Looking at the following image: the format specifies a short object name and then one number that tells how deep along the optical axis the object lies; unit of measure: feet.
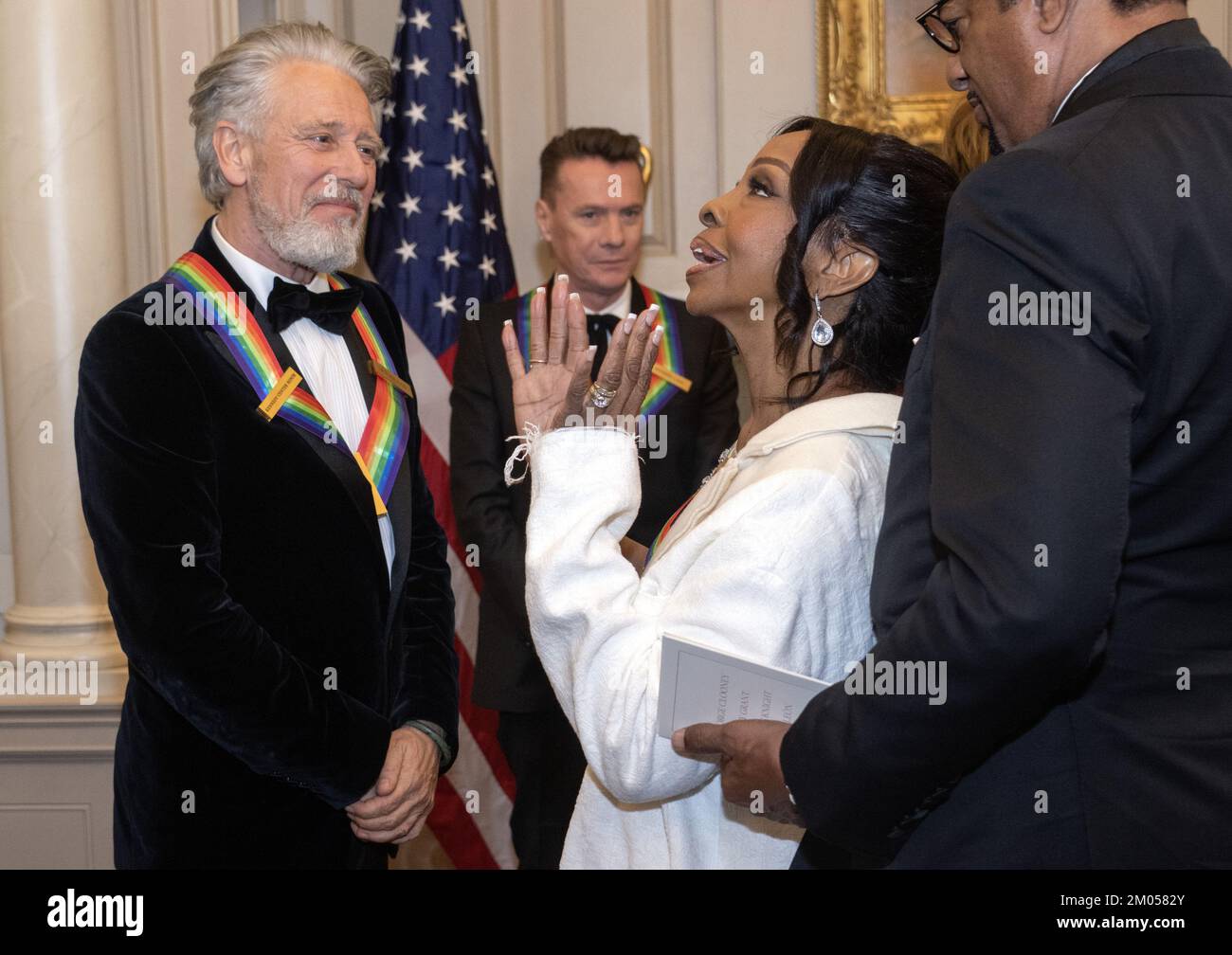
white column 10.04
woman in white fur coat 5.24
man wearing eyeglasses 3.81
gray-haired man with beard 6.31
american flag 13.00
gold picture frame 13.65
